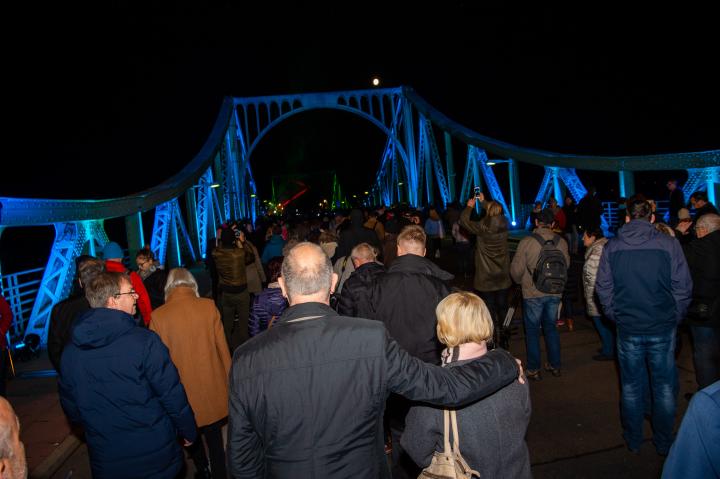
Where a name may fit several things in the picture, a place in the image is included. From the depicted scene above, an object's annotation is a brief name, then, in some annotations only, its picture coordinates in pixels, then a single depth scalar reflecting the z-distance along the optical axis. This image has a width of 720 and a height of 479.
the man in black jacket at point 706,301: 4.17
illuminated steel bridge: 7.45
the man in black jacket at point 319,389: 1.91
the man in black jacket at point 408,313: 3.57
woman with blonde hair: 2.10
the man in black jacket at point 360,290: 3.68
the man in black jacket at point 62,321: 3.97
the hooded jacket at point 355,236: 7.18
